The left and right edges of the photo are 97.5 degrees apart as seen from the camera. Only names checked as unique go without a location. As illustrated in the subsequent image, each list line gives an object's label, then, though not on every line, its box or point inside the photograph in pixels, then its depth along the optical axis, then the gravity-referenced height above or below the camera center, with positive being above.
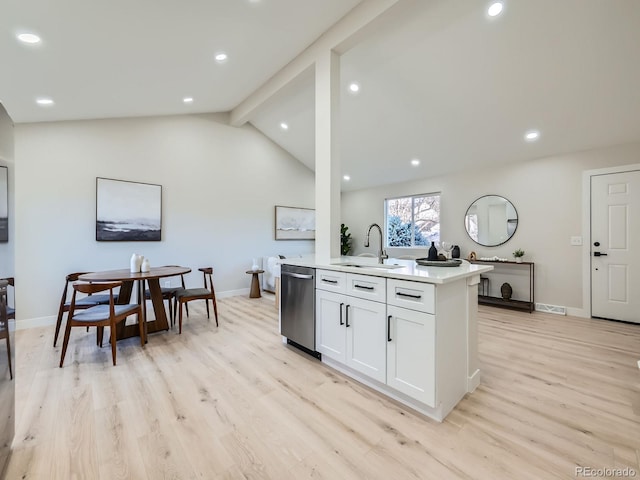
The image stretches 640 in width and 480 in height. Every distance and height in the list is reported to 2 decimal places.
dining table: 2.96 -0.61
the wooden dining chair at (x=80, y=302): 3.02 -0.73
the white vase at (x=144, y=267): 3.32 -0.33
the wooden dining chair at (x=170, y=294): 3.67 -0.73
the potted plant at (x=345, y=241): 7.30 -0.03
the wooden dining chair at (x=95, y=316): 2.48 -0.71
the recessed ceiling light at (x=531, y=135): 3.98 +1.51
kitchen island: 1.77 -0.64
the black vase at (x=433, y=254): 2.38 -0.12
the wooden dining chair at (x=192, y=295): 3.46 -0.71
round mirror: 4.73 +0.35
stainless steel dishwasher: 2.66 -0.68
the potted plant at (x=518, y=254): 4.56 -0.23
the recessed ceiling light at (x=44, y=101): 3.12 +1.57
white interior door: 3.71 -0.08
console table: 4.39 -0.99
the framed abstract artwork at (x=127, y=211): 4.17 +0.44
